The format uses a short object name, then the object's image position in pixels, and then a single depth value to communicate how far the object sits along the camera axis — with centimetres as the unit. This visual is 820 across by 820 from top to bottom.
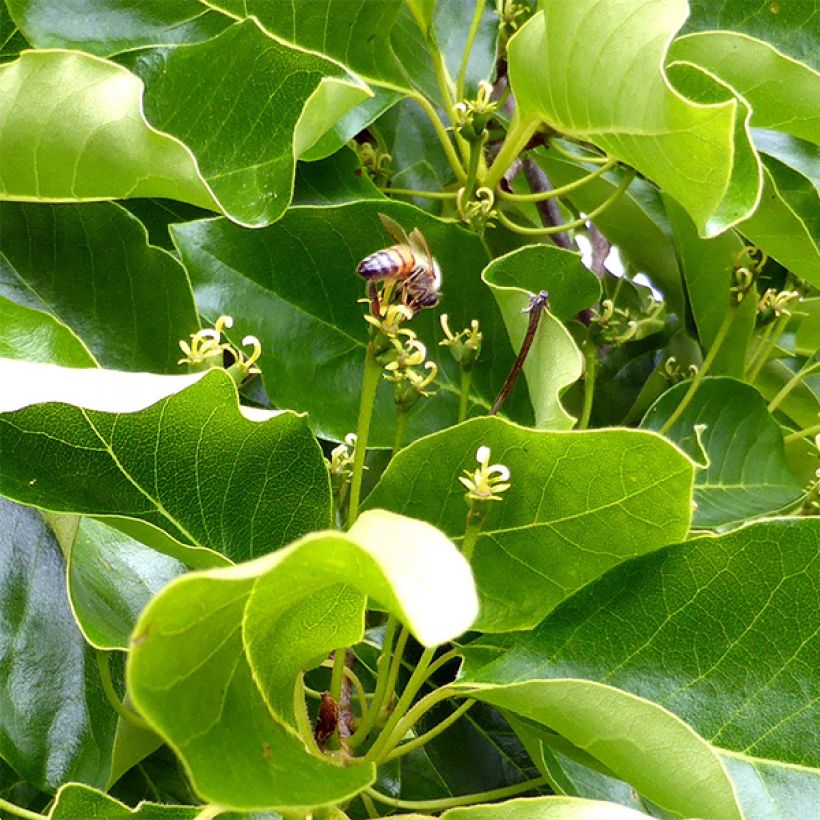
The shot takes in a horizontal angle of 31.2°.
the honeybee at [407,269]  23
